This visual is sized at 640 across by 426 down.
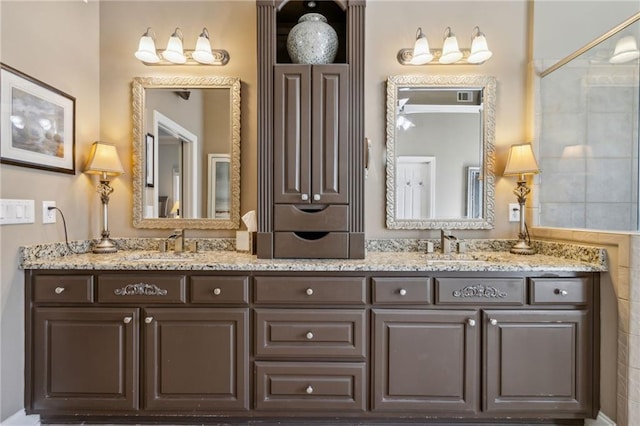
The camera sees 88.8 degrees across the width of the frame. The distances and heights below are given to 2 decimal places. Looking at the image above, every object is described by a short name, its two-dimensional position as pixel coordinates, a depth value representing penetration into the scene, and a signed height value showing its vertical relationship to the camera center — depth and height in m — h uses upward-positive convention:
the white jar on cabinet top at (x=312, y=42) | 1.91 +0.98
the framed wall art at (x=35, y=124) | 1.60 +0.45
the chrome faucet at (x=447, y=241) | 2.10 -0.21
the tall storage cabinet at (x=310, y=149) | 1.84 +0.34
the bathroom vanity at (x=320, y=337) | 1.66 -0.66
